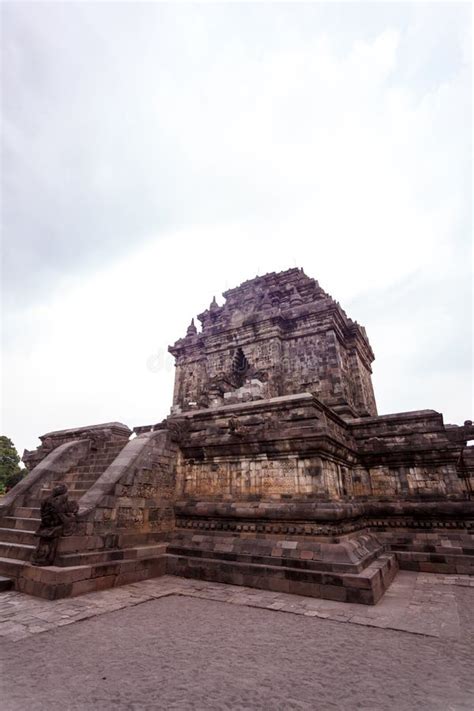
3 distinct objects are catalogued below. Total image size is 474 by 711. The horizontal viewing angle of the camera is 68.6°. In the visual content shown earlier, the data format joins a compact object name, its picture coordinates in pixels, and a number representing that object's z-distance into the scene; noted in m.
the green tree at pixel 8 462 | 34.91
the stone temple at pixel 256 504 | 7.01
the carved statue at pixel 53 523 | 6.66
